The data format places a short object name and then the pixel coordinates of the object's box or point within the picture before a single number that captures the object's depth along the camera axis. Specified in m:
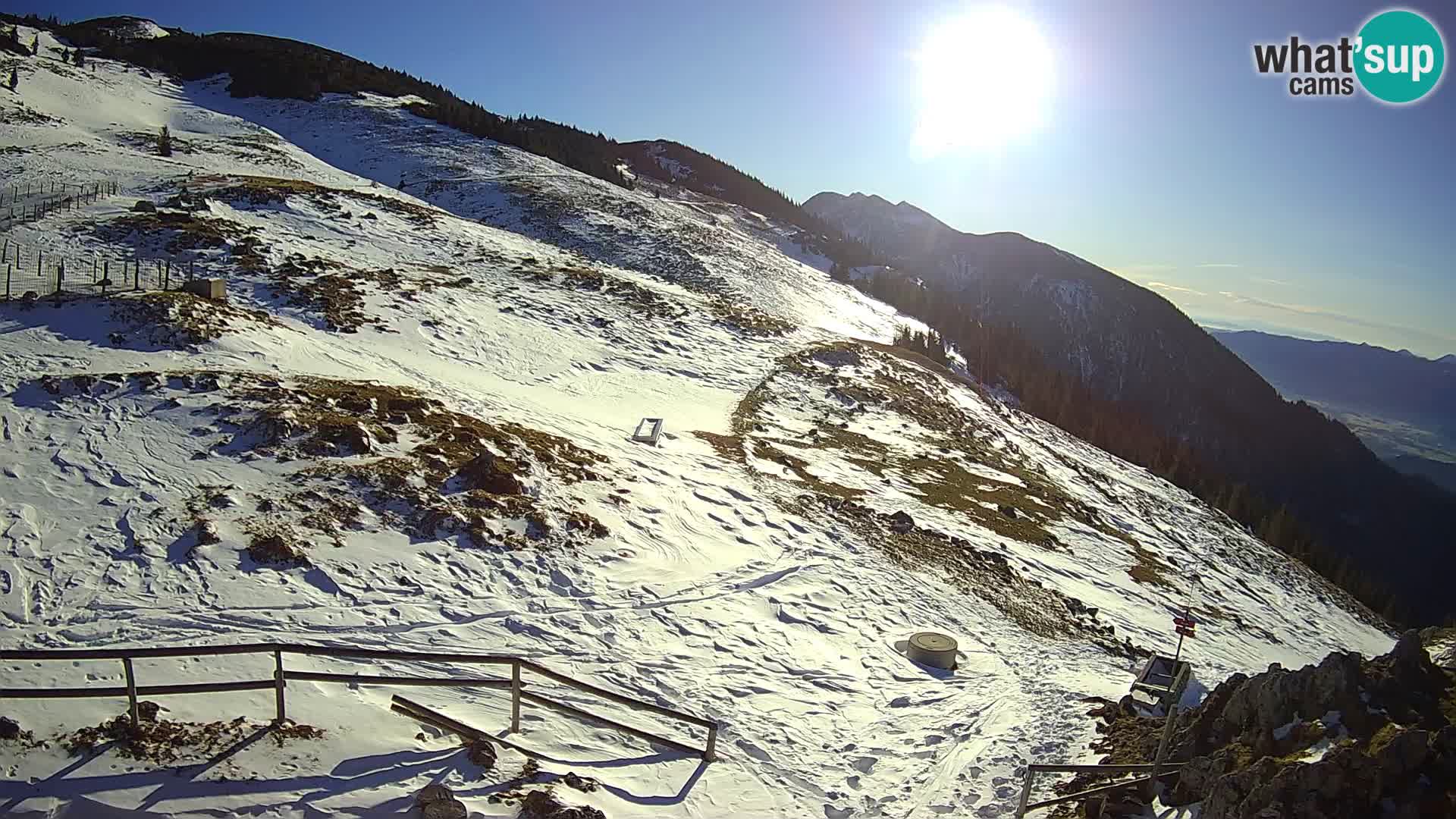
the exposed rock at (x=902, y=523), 20.12
